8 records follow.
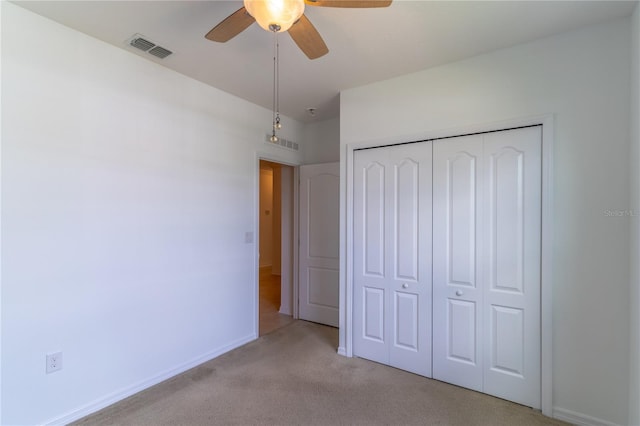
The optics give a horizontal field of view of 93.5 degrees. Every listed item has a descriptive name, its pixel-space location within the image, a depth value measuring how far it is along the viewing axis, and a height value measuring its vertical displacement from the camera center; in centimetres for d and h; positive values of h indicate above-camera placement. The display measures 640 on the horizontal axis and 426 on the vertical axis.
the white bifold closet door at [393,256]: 269 -42
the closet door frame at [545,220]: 215 -6
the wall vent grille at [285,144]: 372 +89
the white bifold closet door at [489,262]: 224 -41
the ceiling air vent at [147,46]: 223 +128
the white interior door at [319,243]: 391 -43
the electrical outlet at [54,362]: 200 -102
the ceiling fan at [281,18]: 138 +97
